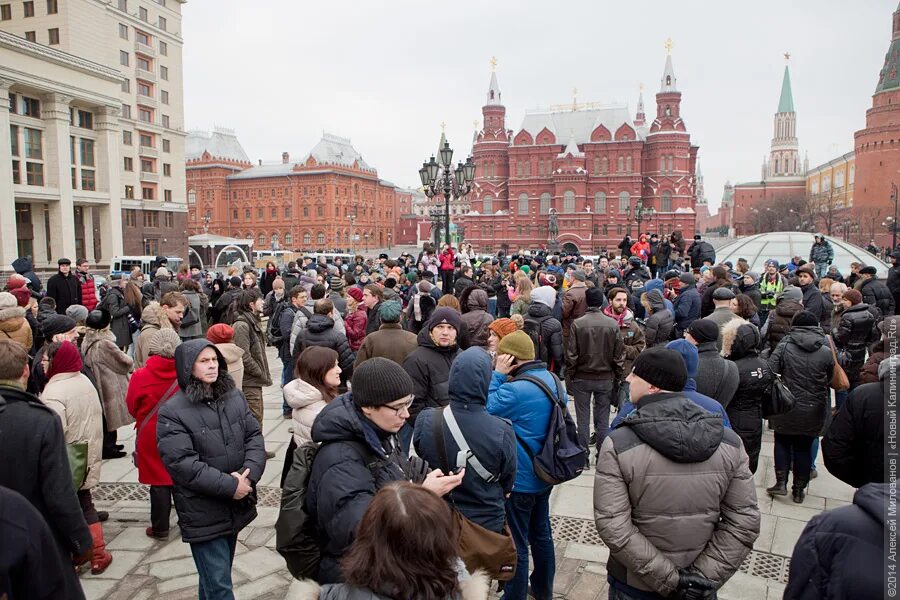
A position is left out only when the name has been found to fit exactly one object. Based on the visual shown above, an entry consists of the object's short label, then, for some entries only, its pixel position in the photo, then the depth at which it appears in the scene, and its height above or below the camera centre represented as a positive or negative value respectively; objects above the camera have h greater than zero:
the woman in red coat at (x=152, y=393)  4.45 -1.03
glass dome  19.52 +0.22
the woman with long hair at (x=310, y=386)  3.85 -0.87
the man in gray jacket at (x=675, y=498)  2.58 -1.11
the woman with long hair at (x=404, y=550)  1.70 -0.87
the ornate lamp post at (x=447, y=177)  15.06 +2.28
